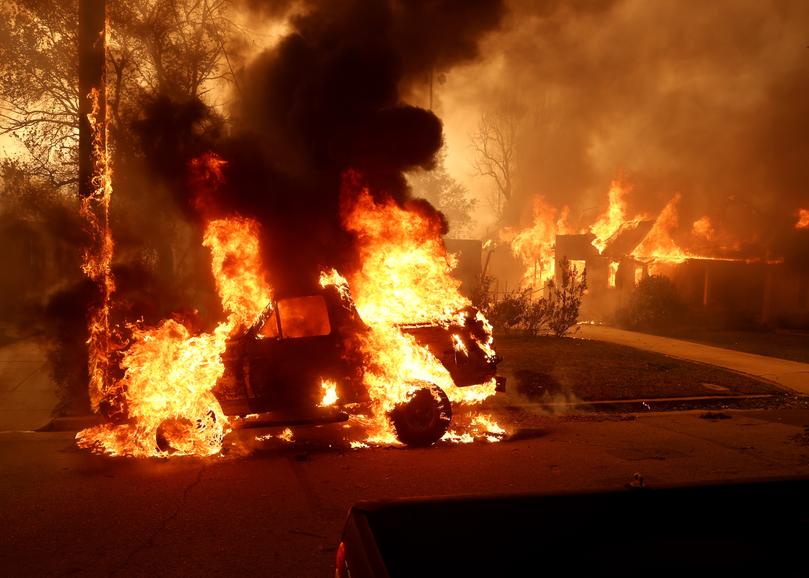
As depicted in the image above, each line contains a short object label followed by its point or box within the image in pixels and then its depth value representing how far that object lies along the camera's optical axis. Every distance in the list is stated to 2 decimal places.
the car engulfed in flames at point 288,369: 8.12
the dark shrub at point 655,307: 22.78
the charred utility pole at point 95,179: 9.58
